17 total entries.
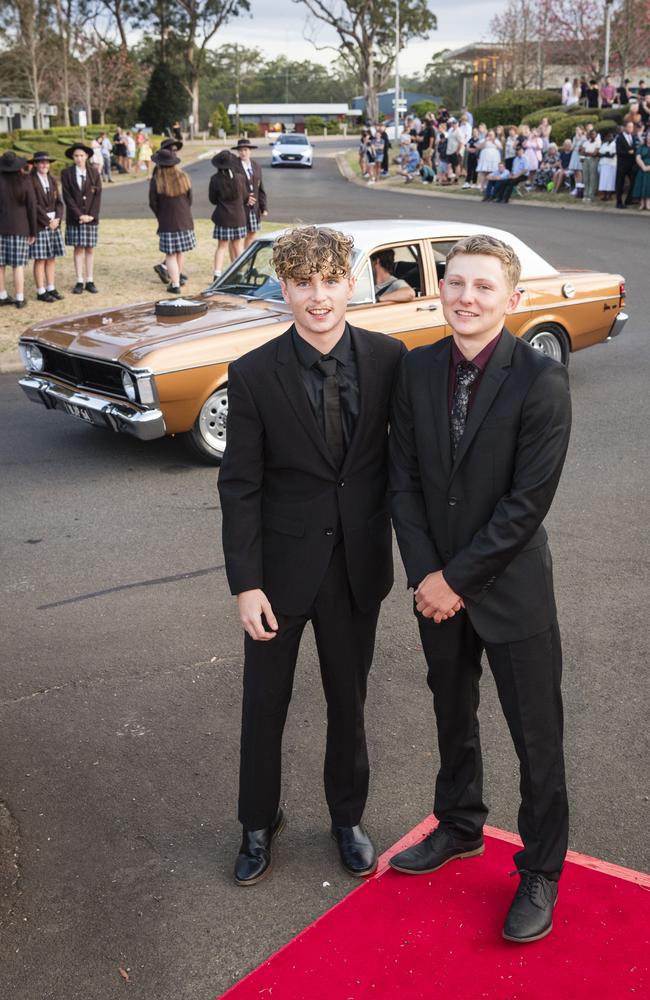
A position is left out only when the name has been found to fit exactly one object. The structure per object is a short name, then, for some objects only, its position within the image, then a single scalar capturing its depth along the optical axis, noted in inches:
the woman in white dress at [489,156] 1114.7
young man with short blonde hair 111.1
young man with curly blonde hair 118.3
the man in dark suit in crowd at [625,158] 886.4
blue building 4307.1
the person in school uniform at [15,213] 500.7
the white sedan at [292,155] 1728.6
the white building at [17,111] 2300.7
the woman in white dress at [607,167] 949.2
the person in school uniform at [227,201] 551.2
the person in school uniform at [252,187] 572.1
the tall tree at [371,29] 2568.9
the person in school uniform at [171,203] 528.4
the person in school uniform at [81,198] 536.4
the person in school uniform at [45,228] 512.4
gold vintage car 278.2
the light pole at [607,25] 1426.7
